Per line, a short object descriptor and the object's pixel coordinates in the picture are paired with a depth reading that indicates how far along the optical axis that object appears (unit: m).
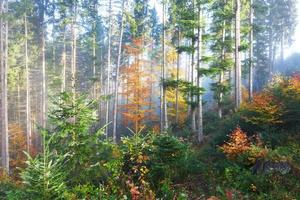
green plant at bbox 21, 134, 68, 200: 7.36
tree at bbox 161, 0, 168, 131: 25.73
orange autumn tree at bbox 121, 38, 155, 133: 31.75
